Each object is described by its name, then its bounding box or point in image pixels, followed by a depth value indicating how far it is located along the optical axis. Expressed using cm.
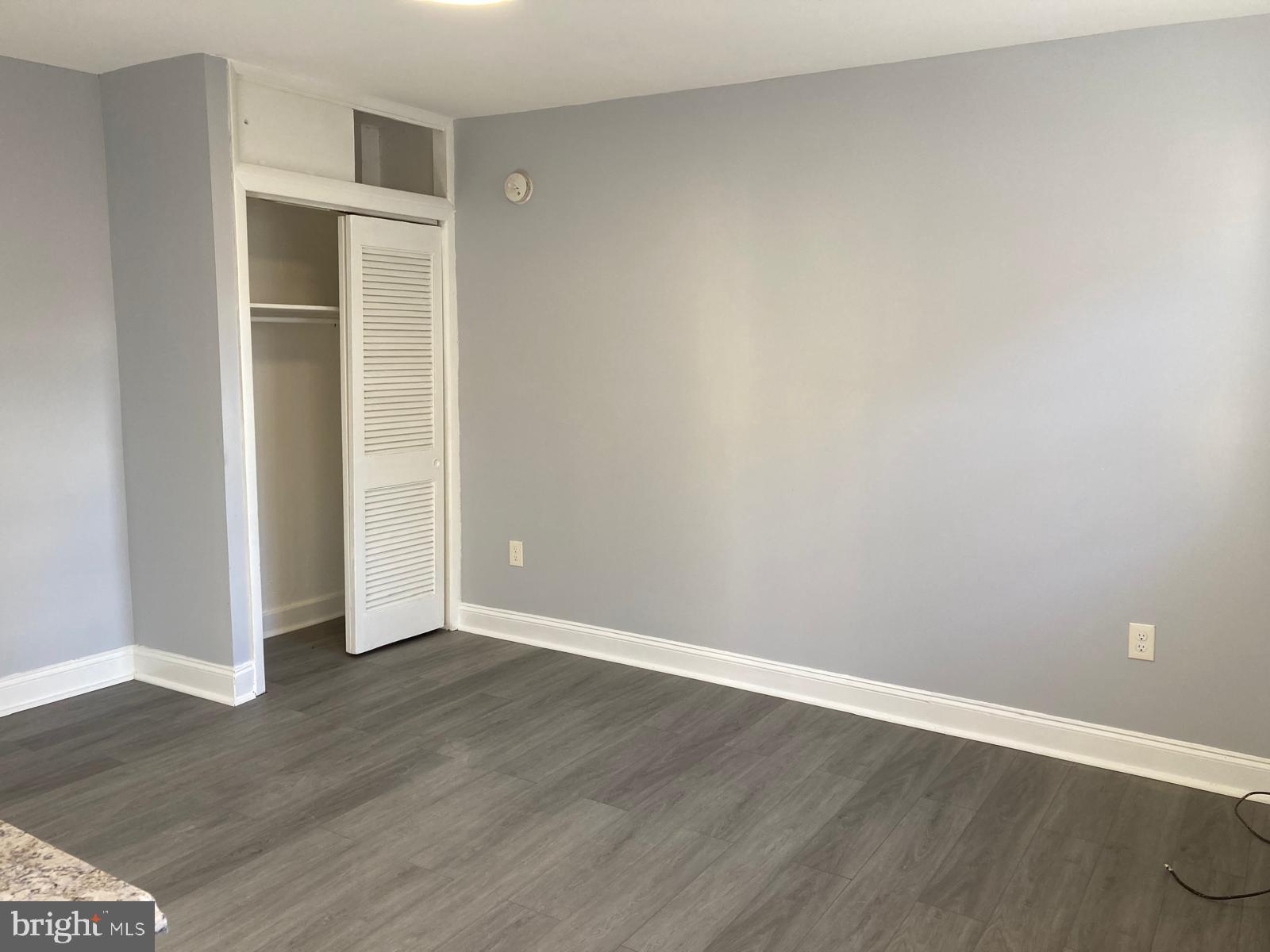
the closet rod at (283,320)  430
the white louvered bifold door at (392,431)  425
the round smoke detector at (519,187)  439
